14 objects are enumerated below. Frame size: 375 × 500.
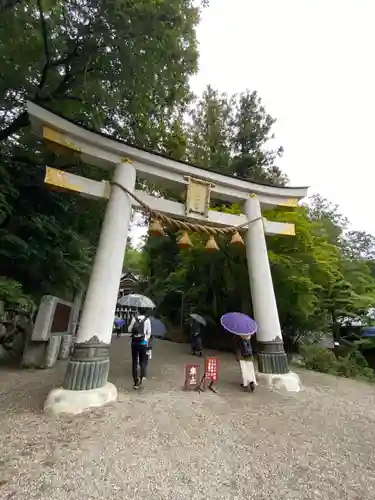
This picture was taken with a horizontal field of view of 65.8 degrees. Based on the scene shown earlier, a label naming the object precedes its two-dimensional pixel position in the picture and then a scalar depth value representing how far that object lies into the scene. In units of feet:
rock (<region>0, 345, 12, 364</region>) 21.75
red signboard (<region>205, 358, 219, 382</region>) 17.84
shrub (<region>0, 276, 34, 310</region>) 20.65
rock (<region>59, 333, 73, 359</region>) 25.21
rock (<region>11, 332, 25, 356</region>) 22.89
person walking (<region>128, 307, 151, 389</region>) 17.22
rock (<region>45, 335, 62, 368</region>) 21.62
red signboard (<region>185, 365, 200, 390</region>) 17.49
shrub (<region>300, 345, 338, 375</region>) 29.19
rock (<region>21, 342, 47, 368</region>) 21.21
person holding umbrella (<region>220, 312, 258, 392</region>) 17.52
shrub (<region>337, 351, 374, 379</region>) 29.50
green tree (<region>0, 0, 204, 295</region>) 23.11
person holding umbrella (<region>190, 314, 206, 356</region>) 31.42
